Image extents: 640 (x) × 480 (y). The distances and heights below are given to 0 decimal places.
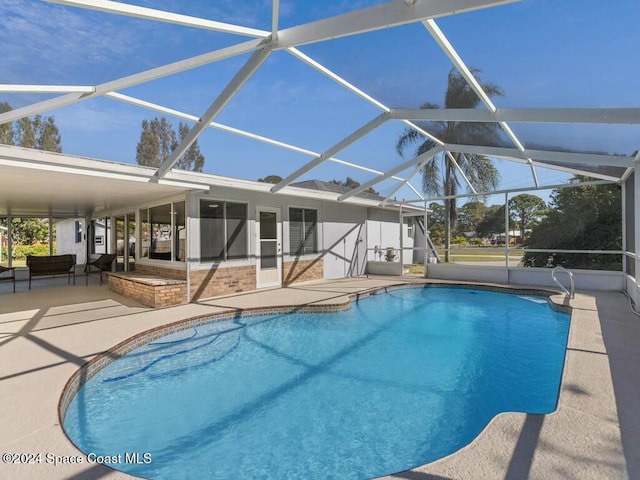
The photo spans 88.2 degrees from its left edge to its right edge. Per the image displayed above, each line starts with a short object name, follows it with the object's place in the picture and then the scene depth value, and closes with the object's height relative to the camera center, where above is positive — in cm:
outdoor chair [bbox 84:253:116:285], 1035 -78
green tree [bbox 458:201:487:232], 1659 +116
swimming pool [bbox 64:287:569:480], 279 -182
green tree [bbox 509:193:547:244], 1309 +113
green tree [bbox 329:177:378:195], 1109 +187
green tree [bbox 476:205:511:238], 1438 +66
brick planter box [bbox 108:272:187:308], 702 -117
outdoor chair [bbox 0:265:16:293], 794 -96
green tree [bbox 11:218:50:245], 2077 +40
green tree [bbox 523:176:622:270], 1103 +34
